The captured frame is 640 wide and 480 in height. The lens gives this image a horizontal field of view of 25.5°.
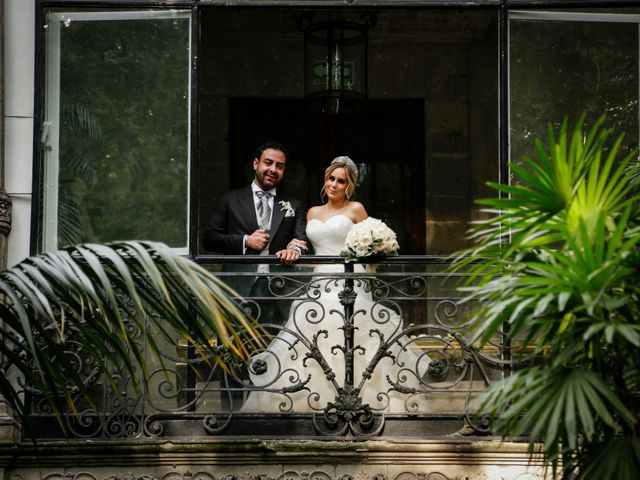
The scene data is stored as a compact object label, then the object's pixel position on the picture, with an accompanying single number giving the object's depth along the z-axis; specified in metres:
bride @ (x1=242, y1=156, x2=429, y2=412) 10.17
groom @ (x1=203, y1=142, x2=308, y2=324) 11.23
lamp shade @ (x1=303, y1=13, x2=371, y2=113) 12.21
